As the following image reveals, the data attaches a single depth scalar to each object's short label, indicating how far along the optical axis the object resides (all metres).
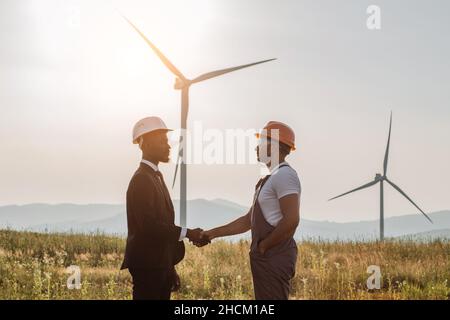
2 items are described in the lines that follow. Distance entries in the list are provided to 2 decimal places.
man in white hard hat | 7.36
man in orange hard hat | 6.95
